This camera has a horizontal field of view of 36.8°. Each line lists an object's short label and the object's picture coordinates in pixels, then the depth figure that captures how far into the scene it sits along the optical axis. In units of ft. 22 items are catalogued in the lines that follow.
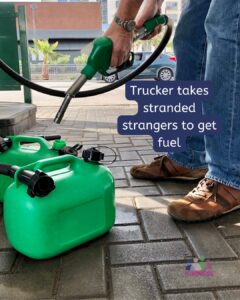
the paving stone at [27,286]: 2.44
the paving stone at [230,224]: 3.30
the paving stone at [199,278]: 2.50
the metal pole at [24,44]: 10.03
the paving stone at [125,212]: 3.58
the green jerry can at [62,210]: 2.72
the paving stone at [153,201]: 3.94
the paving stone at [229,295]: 2.36
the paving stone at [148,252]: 2.86
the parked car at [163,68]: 28.66
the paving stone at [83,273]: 2.47
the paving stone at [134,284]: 2.41
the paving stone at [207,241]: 2.94
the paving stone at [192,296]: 2.37
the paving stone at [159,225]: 3.26
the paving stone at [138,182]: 4.63
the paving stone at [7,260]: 2.78
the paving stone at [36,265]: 2.76
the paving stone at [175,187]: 4.33
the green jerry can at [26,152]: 3.76
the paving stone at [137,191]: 4.29
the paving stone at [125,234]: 3.21
